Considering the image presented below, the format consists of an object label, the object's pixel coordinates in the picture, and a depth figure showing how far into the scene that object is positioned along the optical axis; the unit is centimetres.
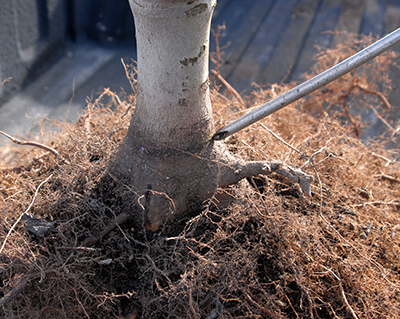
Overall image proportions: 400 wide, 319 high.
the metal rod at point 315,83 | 38
